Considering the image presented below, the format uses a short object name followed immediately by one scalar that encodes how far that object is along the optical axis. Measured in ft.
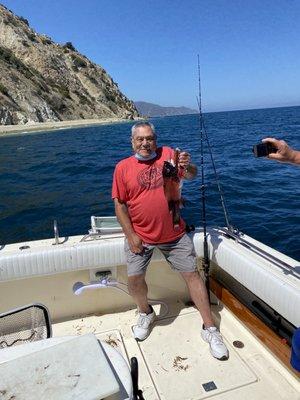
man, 9.95
